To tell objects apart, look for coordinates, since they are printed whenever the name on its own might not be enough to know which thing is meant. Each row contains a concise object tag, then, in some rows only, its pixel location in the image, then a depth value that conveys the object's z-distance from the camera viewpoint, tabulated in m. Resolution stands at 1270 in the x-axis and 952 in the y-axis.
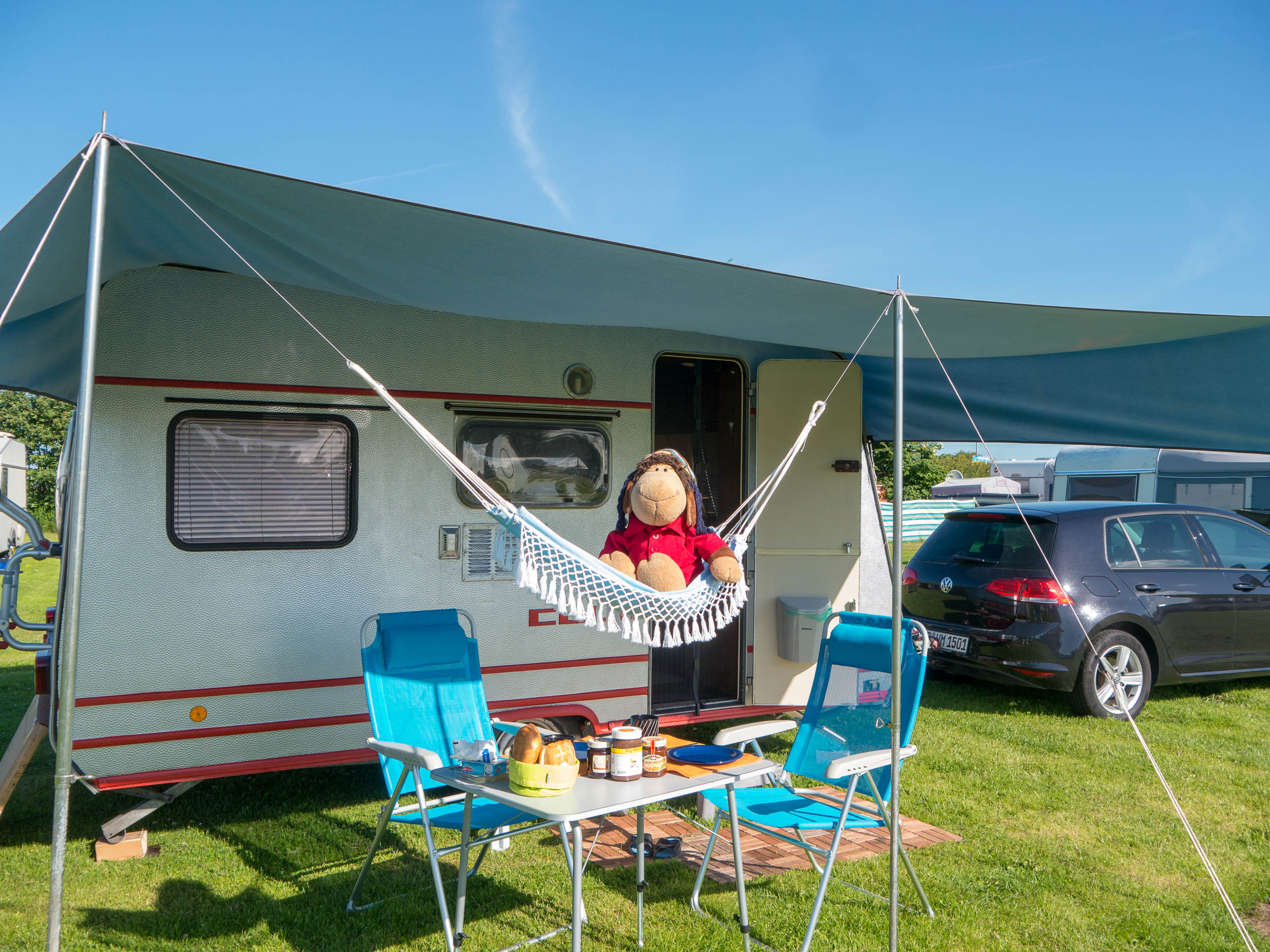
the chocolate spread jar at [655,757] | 2.96
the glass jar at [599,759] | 2.97
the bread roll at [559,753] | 2.74
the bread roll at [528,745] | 2.73
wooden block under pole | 3.73
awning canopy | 2.70
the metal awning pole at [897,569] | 2.89
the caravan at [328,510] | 3.71
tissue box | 2.94
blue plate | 3.07
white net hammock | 3.12
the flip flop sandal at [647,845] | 3.86
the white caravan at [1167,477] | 10.16
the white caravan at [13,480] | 10.34
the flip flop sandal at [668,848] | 3.81
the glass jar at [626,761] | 2.91
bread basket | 2.71
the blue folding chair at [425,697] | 3.30
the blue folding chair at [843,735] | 3.24
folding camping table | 2.61
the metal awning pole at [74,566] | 1.97
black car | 5.76
